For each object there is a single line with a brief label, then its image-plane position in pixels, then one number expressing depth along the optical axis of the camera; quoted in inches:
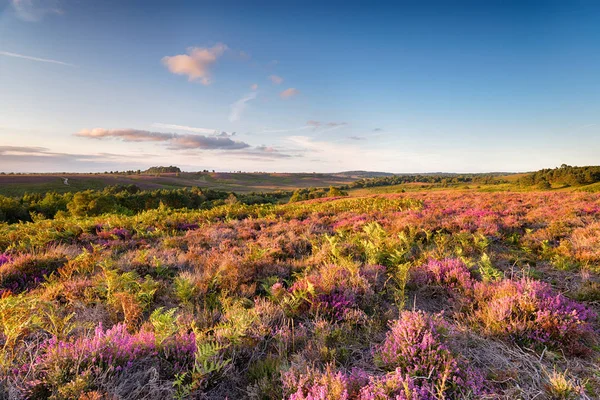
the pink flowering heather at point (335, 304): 153.2
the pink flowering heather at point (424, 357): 95.0
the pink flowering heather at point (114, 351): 97.6
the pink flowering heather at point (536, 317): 128.7
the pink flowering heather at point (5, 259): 245.3
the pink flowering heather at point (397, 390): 87.6
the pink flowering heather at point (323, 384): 89.3
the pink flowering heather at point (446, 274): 187.6
